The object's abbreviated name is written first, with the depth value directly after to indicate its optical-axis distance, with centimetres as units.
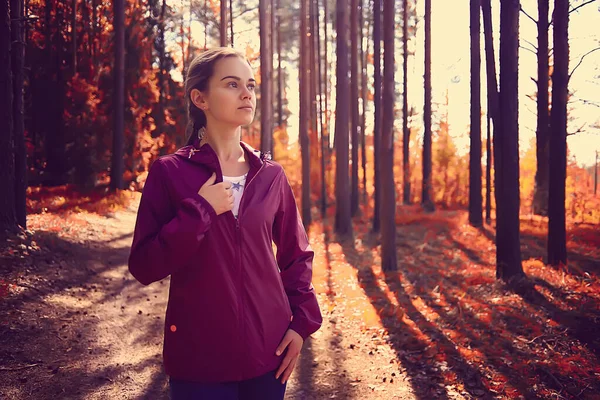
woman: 207
